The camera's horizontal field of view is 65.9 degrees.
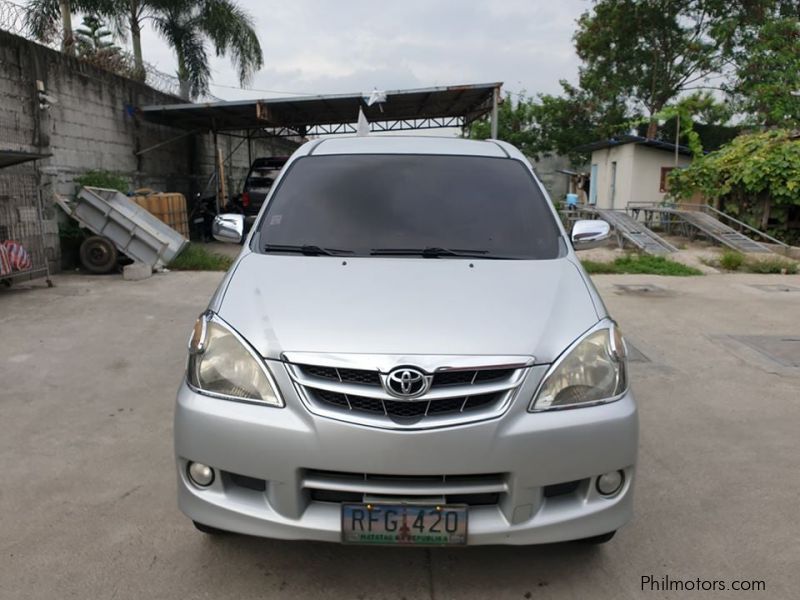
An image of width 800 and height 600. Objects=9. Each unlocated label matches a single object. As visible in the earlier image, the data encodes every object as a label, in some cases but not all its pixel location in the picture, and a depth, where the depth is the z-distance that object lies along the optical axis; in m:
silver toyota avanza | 2.06
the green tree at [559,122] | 25.20
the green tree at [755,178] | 13.55
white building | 19.94
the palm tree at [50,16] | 14.78
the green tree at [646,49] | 23.14
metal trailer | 10.07
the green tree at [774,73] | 20.67
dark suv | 14.62
